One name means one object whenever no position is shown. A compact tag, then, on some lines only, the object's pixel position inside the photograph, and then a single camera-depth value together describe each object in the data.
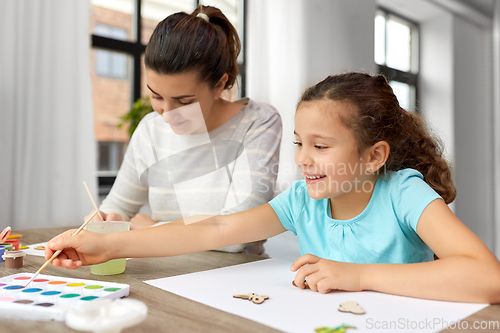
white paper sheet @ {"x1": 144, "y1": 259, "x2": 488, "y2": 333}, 0.54
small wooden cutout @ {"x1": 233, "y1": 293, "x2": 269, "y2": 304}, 0.62
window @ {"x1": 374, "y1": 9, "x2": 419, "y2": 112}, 3.85
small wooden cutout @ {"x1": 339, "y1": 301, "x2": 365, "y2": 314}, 0.58
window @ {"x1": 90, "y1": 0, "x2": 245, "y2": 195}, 2.66
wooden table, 0.52
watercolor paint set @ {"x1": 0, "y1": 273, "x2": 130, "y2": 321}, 0.56
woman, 1.12
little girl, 0.70
